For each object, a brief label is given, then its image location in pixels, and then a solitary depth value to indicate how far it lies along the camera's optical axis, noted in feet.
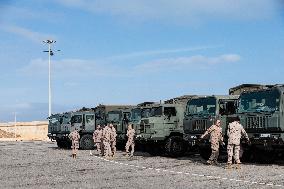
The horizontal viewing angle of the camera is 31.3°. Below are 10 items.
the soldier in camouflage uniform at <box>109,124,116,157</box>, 68.10
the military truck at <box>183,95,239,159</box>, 56.00
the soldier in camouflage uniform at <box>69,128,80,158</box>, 67.93
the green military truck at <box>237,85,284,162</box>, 48.67
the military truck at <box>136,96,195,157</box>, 65.10
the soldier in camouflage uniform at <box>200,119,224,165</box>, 51.85
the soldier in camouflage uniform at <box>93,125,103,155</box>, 71.52
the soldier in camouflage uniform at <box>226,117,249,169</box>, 48.60
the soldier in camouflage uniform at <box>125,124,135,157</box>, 67.92
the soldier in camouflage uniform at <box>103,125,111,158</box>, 67.41
